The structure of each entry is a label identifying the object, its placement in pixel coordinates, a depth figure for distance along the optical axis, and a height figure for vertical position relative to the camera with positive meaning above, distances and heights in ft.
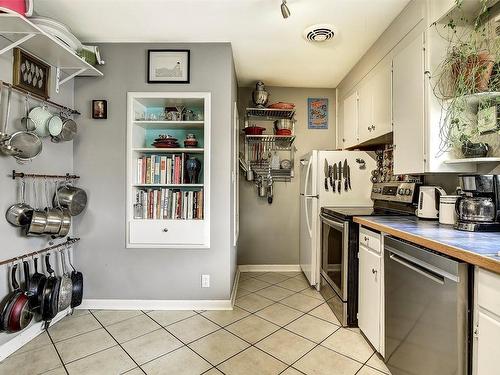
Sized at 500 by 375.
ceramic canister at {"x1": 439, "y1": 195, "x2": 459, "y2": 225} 5.46 -0.40
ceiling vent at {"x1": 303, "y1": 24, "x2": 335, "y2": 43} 6.95 +4.18
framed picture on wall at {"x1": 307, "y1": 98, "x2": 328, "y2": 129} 11.69 +3.32
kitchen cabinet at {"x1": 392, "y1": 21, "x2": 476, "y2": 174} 5.55 +1.82
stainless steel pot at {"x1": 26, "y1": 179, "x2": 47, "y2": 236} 6.24 -0.80
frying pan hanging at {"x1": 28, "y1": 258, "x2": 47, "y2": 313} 6.34 -2.39
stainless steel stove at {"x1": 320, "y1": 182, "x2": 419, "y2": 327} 6.83 -1.42
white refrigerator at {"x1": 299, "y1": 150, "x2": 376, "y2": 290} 9.03 -0.01
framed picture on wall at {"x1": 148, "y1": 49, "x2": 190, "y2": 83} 7.91 +3.64
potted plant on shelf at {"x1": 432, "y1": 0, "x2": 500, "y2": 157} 4.83 +2.12
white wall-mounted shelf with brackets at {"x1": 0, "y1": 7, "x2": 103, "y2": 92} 5.23 +3.25
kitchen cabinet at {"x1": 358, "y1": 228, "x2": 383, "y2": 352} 5.68 -2.17
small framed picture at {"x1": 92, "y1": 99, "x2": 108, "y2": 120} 7.91 +2.34
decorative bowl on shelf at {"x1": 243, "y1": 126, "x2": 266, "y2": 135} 10.82 +2.39
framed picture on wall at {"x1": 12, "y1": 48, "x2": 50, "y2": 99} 6.03 +2.73
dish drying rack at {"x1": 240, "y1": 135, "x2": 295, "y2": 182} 11.46 +1.43
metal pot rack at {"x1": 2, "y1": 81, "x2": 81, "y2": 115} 6.02 +2.22
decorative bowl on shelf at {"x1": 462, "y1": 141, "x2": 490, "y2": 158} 5.03 +0.77
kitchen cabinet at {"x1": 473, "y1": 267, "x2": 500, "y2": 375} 2.99 -1.54
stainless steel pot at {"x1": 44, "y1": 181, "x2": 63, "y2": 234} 6.65 -0.76
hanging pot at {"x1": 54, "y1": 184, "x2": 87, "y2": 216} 7.29 -0.25
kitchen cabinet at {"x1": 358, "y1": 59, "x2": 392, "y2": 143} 7.31 +2.58
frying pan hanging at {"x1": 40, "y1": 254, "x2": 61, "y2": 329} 6.52 -2.65
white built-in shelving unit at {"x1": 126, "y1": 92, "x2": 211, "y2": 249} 7.88 -0.34
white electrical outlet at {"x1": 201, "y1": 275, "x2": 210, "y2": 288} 7.99 -2.71
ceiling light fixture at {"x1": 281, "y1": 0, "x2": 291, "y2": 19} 5.65 +3.80
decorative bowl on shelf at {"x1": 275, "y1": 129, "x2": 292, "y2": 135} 10.97 +2.36
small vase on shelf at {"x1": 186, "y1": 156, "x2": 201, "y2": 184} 8.03 +0.60
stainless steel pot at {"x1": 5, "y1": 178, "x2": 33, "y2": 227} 5.99 -0.54
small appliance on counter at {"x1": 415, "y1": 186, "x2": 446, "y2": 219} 6.05 -0.26
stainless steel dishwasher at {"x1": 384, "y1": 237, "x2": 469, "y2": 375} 3.43 -1.83
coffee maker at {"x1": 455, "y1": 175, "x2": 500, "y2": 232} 4.61 -0.24
